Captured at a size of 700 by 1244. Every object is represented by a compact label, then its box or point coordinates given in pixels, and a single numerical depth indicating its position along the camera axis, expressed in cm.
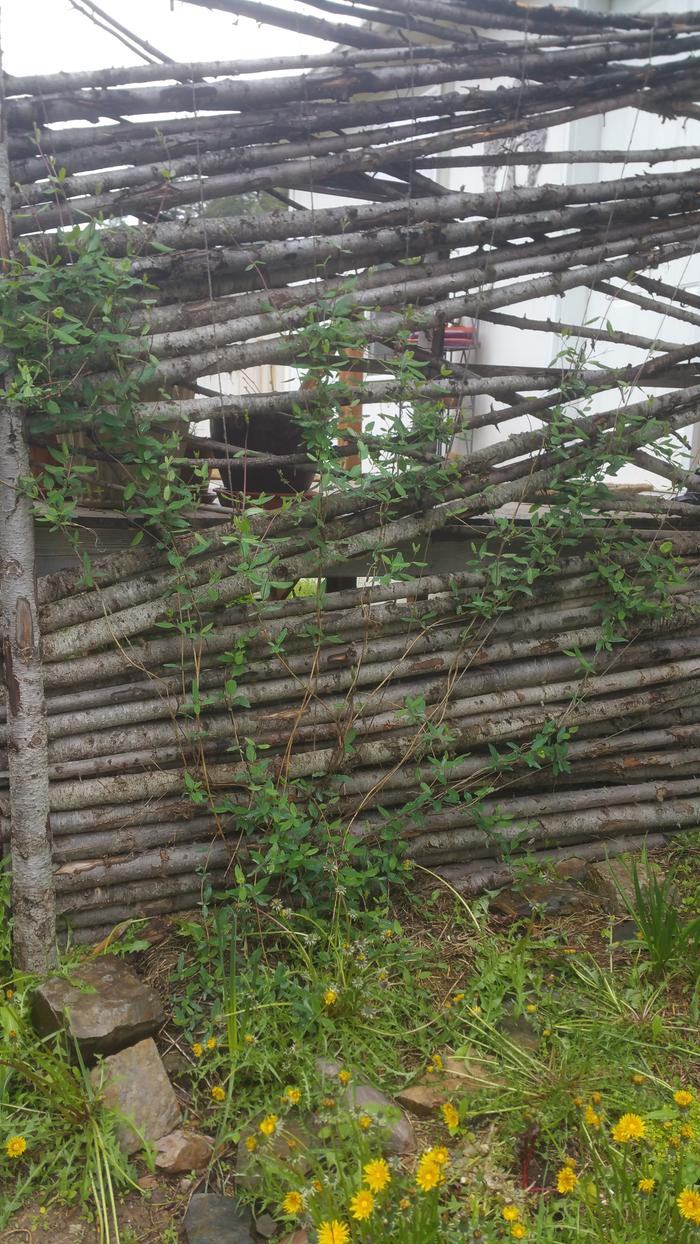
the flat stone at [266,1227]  197
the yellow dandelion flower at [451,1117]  186
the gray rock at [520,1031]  240
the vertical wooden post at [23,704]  246
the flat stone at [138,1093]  221
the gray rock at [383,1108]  198
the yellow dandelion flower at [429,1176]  165
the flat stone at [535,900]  293
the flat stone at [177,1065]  241
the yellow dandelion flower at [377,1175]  168
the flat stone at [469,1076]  224
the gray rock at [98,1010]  229
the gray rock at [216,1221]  197
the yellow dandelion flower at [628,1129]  173
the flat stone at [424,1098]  220
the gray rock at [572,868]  314
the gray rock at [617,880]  289
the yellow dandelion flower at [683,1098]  190
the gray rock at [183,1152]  216
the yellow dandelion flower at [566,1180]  174
